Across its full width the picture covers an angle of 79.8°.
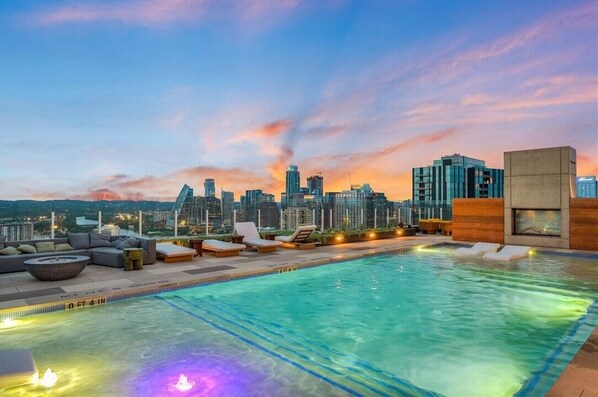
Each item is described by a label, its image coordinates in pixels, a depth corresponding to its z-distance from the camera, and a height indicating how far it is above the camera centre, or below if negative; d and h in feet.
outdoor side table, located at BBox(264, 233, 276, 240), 36.52 -3.09
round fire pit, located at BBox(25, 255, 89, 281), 19.74 -3.42
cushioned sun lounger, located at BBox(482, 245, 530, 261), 30.71 -4.33
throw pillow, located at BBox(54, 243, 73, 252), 26.47 -3.01
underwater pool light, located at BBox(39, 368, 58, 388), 10.21 -5.03
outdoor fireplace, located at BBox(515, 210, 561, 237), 35.91 -1.84
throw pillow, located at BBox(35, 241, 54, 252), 25.93 -2.88
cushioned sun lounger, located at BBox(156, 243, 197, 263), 27.20 -3.61
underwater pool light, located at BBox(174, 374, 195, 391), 10.32 -5.25
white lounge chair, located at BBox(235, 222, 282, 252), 32.86 -3.24
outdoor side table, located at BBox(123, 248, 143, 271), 23.76 -3.43
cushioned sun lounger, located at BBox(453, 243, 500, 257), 33.04 -4.27
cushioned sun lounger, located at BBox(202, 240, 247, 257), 30.01 -3.53
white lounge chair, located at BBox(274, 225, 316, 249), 34.86 -3.33
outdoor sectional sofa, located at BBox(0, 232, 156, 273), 23.54 -3.15
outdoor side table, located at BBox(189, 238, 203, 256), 30.73 -3.43
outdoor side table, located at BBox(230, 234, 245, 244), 33.40 -3.09
